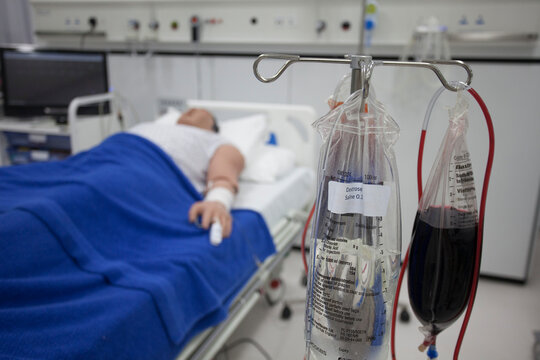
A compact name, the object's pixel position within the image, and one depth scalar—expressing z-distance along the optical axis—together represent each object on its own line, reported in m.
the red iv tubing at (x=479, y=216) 0.59
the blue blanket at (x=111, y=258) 0.91
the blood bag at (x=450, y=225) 0.58
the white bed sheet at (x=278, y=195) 1.69
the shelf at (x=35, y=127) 2.36
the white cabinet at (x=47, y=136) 2.39
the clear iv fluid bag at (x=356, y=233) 0.56
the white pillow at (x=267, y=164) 1.99
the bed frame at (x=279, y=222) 1.23
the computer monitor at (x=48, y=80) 2.55
